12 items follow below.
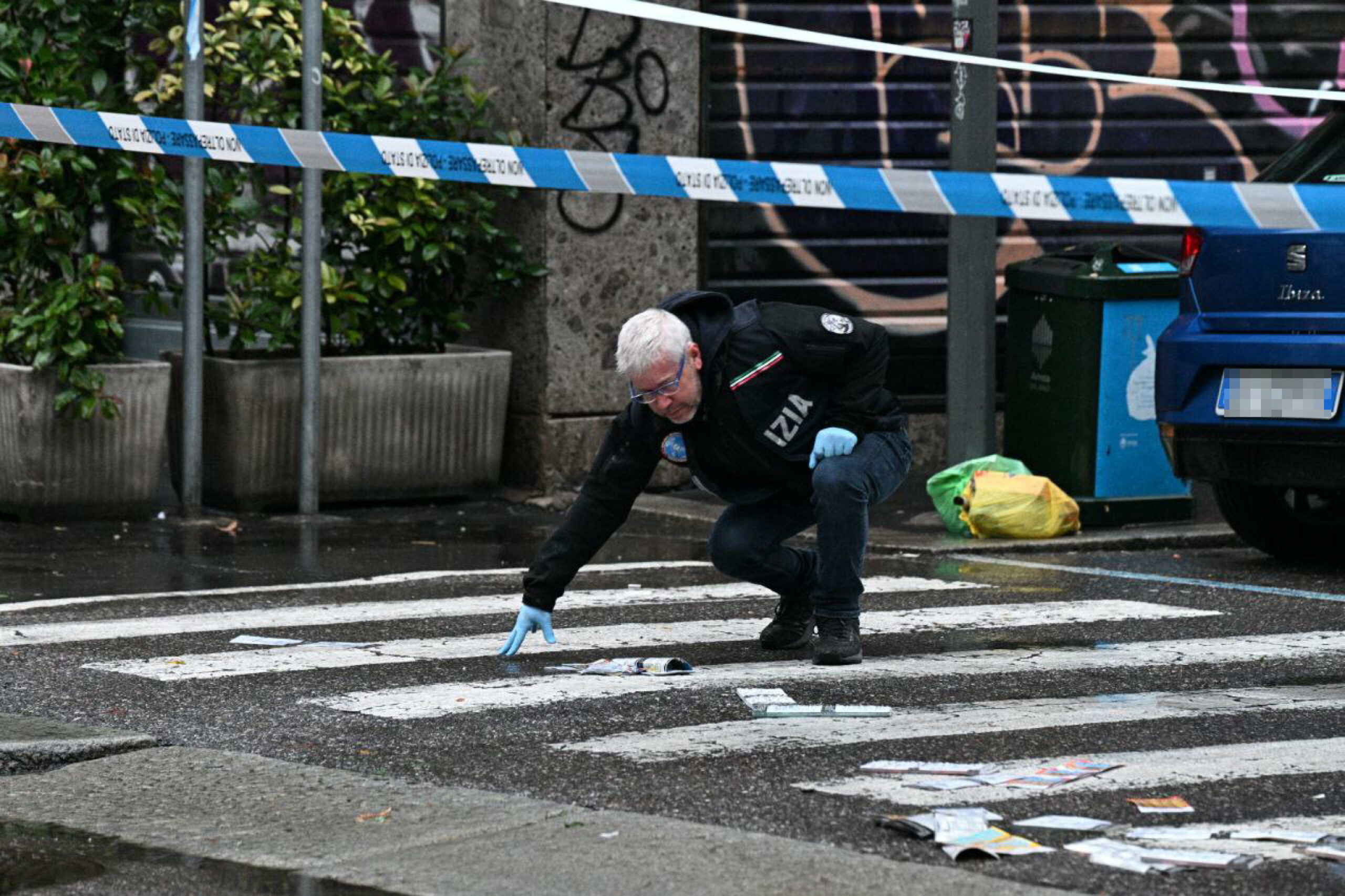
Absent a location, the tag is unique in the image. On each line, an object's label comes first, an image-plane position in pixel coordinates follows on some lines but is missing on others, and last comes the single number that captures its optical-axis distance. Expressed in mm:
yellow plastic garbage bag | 19937
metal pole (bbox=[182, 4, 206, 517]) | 20312
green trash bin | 20234
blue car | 16594
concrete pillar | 22953
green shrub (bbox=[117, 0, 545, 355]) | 21547
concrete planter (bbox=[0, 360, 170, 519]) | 20234
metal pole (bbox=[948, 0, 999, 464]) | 20672
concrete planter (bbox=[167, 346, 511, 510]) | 21281
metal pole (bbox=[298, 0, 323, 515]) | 20750
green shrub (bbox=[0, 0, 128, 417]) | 20125
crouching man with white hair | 13008
